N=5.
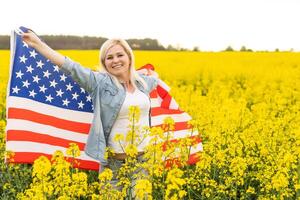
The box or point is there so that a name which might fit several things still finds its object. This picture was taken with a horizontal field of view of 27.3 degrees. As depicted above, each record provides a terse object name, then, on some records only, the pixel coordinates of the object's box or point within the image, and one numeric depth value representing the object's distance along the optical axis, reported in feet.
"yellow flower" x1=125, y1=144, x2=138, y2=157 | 14.76
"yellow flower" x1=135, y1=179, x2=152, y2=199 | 11.51
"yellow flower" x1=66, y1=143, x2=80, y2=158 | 15.06
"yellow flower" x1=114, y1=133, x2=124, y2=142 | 15.39
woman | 17.44
